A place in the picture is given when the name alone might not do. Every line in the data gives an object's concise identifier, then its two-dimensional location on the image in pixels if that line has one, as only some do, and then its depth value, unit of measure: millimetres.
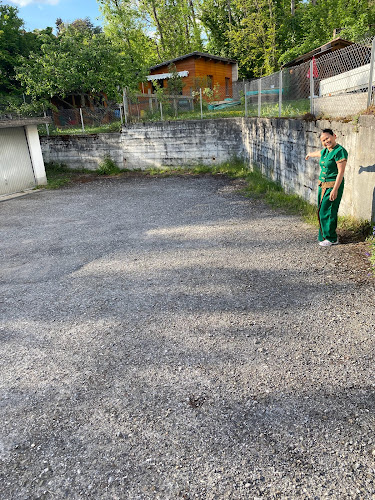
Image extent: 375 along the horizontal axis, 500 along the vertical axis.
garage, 12812
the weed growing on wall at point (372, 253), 4757
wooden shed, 24812
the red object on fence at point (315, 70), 7523
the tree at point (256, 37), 28484
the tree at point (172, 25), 34031
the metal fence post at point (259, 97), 11102
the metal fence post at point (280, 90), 9219
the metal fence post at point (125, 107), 14992
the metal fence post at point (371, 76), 5346
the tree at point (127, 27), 33656
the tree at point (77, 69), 16703
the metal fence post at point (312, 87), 7531
